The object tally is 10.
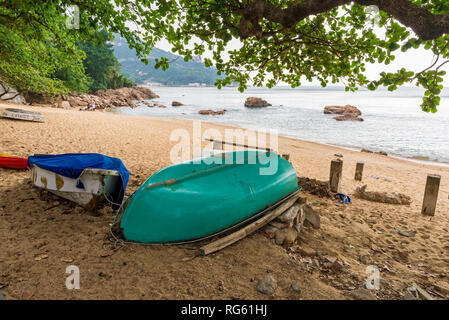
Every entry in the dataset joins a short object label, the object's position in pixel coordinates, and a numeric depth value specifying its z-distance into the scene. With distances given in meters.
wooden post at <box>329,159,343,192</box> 6.84
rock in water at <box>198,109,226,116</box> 41.19
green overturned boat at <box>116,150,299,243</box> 3.48
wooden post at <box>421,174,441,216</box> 5.90
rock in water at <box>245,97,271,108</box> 59.41
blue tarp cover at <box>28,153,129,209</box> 4.36
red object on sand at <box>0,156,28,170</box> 6.11
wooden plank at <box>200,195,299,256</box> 3.42
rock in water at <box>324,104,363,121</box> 37.37
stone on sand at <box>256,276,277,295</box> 2.88
